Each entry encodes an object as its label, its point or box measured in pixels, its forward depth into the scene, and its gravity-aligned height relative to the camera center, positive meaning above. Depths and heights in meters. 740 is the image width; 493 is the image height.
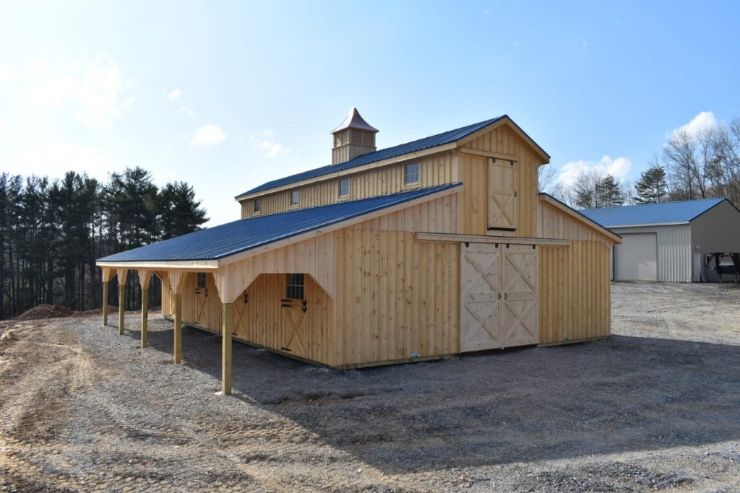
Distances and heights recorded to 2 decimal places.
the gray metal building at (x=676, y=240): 28.92 +1.04
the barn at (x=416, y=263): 9.80 -0.08
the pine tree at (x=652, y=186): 54.27 +7.63
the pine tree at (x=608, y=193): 59.22 +7.46
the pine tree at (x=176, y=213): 38.16 +3.44
